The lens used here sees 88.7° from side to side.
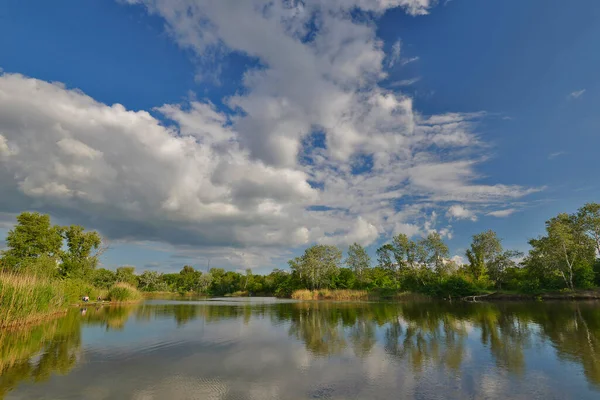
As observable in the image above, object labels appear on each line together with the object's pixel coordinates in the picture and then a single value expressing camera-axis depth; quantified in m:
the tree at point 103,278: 55.62
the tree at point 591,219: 50.31
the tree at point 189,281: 120.12
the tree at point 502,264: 58.56
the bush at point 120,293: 45.91
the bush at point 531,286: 48.50
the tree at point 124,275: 65.92
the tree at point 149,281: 105.88
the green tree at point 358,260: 77.31
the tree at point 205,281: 114.63
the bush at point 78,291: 34.69
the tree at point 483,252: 60.03
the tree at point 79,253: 50.88
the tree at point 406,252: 65.00
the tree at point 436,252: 61.31
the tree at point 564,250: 46.56
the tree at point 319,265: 74.56
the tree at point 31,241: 42.84
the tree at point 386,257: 71.31
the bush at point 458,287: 51.88
